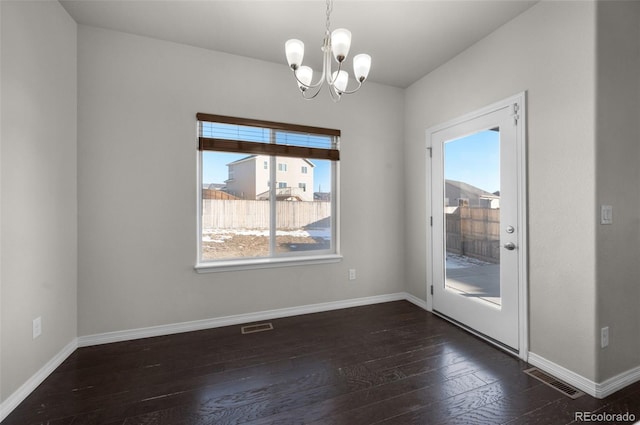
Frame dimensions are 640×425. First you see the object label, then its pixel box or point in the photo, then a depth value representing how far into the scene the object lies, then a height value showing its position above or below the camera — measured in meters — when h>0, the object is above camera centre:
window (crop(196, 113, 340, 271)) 2.92 +0.17
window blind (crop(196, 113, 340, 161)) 2.84 +0.81
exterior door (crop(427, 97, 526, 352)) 2.31 -0.10
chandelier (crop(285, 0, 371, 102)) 1.65 +0.96
